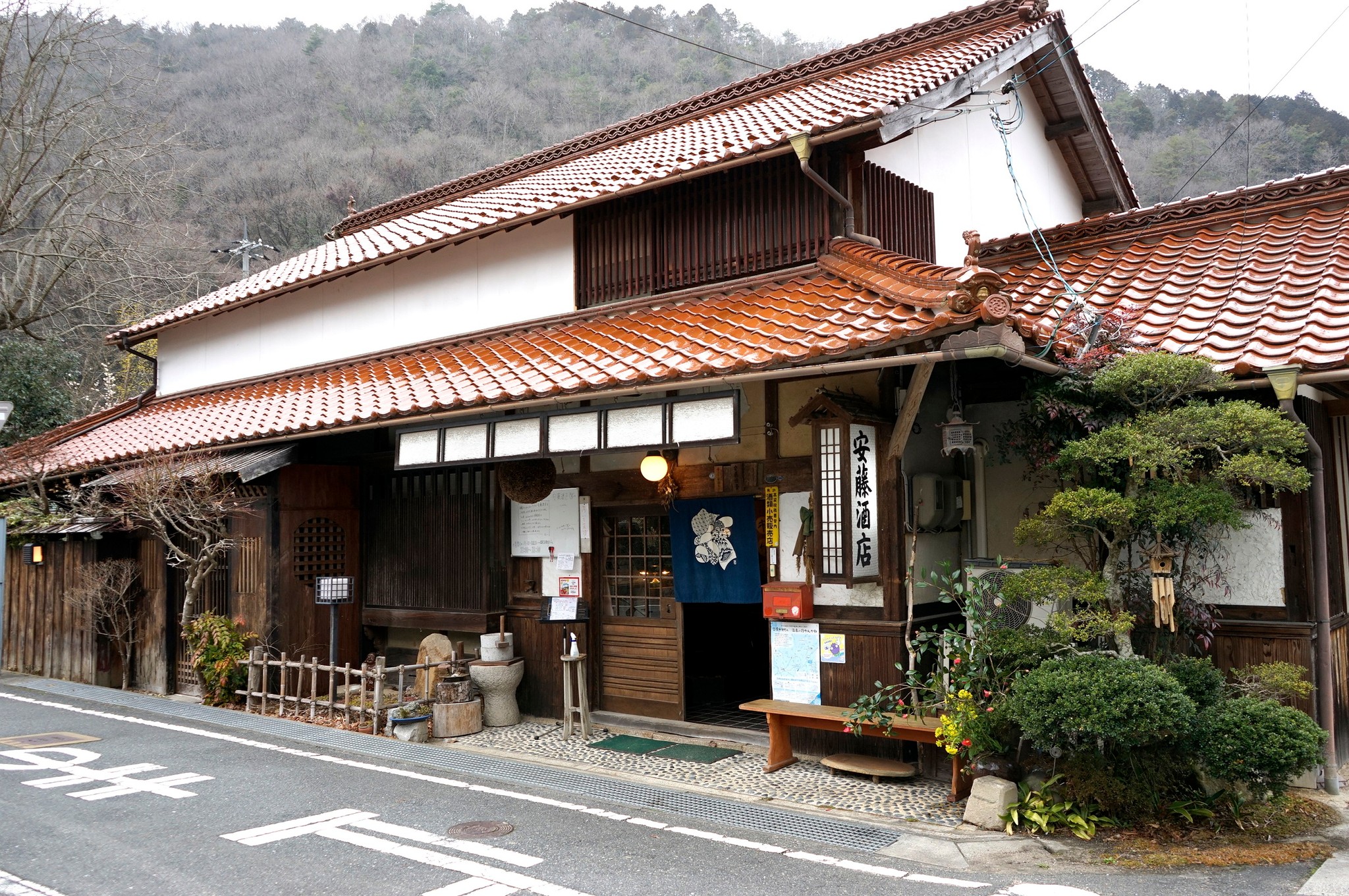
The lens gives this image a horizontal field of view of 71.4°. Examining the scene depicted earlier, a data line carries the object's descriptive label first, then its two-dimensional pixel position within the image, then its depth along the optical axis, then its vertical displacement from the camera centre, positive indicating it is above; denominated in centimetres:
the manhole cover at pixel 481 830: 665 -217
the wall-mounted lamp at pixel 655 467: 951 +58
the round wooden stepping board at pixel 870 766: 773 -206
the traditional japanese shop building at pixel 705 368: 802 +137
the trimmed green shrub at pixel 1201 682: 629 -113
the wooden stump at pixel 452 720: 1008 -208
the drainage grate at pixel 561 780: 659 -220
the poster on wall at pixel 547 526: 1075 -1
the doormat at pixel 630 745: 929 -222
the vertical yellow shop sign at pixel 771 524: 884 -2
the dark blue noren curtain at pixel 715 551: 941 -29
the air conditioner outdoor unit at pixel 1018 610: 758 -76
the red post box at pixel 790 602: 841 -72
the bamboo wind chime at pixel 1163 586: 652 -49
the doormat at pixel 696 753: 887 -222
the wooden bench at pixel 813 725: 721 -169
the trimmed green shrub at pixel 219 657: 1184 -160
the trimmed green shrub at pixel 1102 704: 577 -118
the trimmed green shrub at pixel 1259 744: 580 -144
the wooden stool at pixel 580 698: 977 -181
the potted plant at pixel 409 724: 985 -206
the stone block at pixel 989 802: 649 -197
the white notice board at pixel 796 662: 846 -128
